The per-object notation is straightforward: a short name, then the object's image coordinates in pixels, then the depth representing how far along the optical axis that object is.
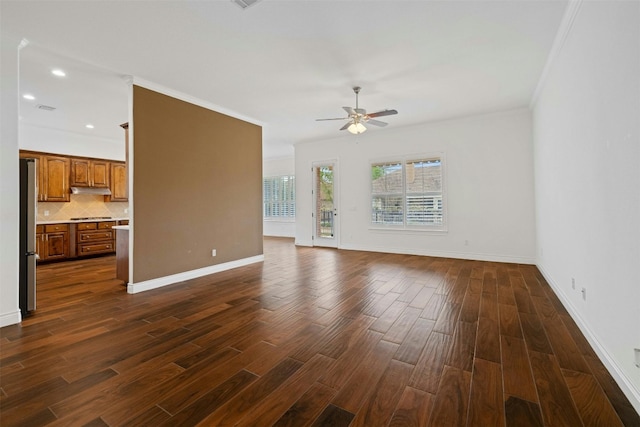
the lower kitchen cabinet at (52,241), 5.84
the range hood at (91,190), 6.55
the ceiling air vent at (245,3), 2.49
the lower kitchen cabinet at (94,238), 6.41
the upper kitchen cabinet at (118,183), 7.28
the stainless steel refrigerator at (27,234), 3.15
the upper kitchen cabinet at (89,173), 6.59
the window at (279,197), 10.53
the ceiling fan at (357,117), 4.30
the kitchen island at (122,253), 4.18
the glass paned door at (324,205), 7.94
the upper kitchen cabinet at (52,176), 6.08
